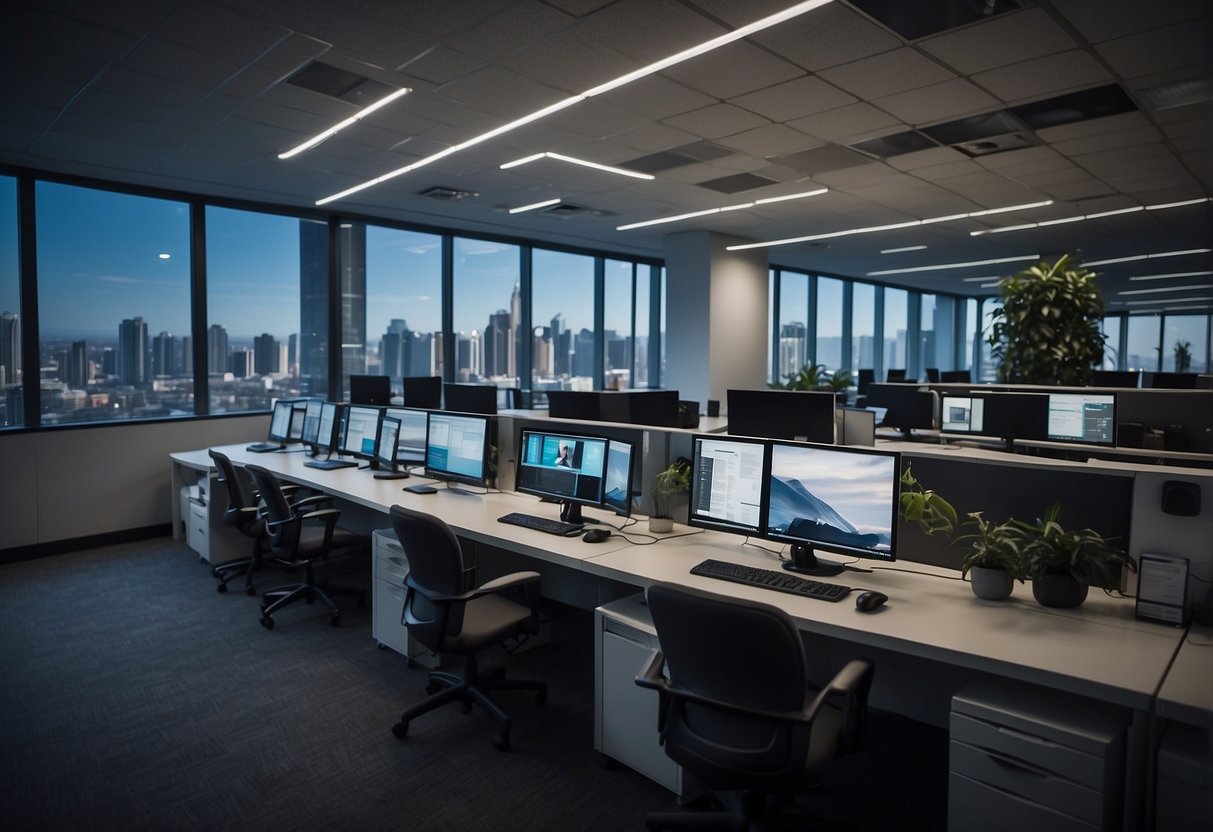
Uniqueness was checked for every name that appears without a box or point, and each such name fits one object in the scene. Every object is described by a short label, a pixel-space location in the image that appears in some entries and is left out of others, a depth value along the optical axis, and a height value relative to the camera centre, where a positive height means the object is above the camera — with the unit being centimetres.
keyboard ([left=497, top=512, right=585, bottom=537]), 304 -63
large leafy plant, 619 +58
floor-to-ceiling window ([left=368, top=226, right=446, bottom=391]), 742 +84
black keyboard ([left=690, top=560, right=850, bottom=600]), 221 -64
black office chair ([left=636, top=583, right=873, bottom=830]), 164 -79
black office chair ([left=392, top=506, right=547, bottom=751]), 252 -89
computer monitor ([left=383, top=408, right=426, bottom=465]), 436 -35
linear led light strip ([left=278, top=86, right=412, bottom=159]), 393 +159
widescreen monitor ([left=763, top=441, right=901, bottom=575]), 227 -39
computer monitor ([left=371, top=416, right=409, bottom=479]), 445 -42
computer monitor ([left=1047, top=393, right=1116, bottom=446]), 491 -21
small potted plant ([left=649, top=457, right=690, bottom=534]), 296 -46
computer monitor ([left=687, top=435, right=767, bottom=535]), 258 -37
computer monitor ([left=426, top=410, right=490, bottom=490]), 386 -37
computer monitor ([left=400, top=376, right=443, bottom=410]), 512 -8
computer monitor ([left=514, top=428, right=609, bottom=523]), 315 -40
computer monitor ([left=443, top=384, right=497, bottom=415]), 455 -11
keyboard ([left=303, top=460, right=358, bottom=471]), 481 -59
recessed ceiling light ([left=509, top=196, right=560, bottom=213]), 659 +170
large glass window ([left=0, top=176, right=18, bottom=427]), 515 +51
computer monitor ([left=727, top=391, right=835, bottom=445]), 321 -14
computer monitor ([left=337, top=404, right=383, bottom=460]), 471 -35
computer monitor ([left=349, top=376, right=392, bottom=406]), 548 -7
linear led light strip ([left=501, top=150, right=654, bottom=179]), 510 +165
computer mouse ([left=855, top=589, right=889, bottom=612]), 206 -63
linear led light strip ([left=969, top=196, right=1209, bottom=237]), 685 +180
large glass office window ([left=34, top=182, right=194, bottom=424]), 542 +59
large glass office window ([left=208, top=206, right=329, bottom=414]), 629 +66
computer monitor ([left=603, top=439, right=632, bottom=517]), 300 -41
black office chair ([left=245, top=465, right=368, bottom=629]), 377 -90
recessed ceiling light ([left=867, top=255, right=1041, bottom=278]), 1060 +194
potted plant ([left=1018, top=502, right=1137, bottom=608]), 201 -50
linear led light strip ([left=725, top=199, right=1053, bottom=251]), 696 +179
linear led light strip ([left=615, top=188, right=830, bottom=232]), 632 +174
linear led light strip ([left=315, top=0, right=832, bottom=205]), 298 +159
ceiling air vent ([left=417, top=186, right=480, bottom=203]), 617 +167
